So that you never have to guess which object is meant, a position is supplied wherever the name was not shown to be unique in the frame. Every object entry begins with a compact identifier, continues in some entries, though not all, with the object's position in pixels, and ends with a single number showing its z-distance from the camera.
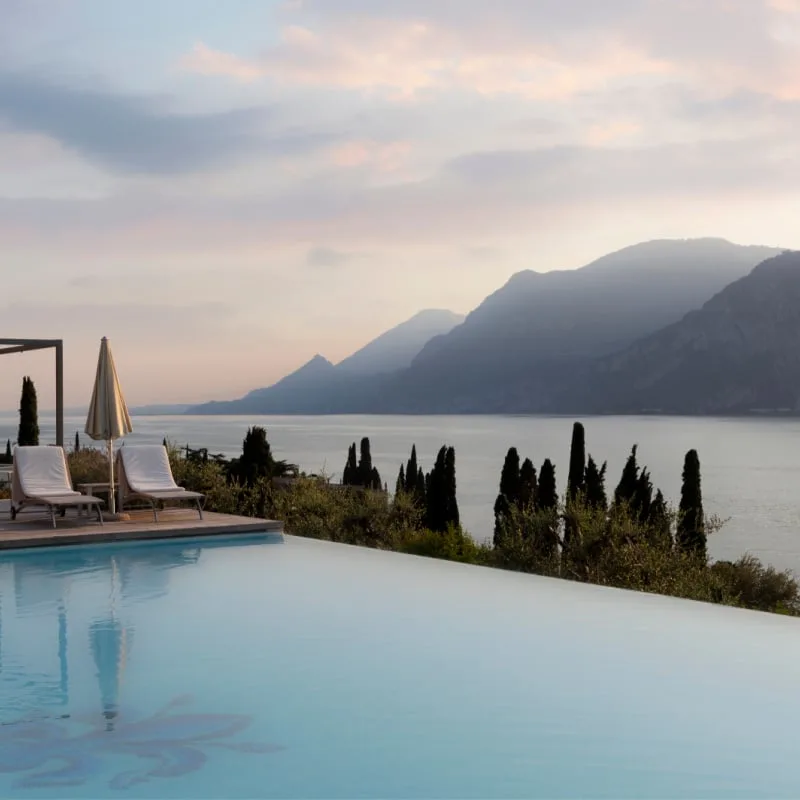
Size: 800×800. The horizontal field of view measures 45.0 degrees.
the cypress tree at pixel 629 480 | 34.84
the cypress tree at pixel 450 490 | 34.06
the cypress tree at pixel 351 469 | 62.28
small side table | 10.41
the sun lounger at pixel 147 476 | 10.37
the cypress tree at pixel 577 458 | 35.18
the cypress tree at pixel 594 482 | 34.34
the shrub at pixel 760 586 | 30.00
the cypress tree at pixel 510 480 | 38.03
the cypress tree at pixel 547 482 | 36.00
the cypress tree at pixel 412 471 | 50.11
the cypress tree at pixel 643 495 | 34.88
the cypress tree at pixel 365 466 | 60.78
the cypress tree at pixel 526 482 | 36.84
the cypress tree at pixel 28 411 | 34.50
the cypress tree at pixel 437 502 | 32.97
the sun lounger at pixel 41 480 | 9.83
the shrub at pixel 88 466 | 13.42
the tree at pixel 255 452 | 19.58
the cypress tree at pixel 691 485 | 33.69
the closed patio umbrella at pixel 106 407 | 10.26
